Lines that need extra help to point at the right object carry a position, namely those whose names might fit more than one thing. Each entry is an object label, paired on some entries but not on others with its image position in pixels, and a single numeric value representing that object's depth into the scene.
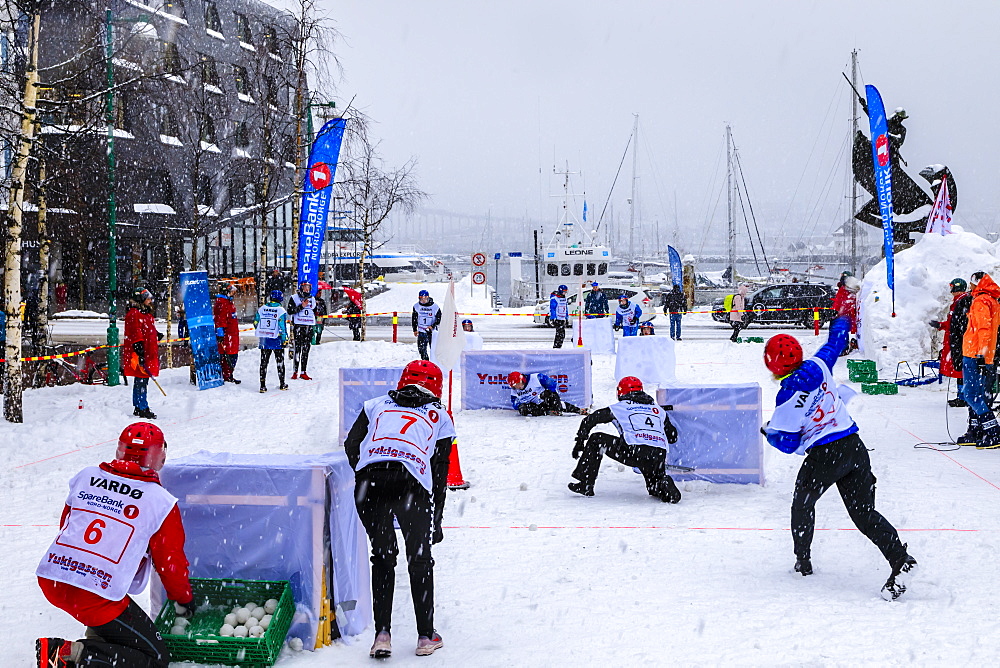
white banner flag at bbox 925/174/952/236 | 18.08
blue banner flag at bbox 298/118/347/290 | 19.39
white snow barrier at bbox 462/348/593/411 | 13.73
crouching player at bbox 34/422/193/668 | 3.87
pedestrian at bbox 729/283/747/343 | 23.82
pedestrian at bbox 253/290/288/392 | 15.37
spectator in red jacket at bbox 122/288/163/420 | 12.54
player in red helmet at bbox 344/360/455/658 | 4.70
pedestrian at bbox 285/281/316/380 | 16.52
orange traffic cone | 8.77
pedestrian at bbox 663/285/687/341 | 24.48
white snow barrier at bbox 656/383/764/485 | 8.97
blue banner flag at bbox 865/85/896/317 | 16.38
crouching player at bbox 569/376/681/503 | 8.30
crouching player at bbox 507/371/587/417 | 13.31
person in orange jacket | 10.30
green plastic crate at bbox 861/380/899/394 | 15.12
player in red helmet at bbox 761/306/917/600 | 5.72
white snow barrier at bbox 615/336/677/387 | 16.44
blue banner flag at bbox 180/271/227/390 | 15.73
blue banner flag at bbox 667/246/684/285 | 33.72
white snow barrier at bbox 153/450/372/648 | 4.75
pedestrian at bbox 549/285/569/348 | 21.38
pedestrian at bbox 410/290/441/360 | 17.94
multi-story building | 23.52
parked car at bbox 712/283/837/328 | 31.17
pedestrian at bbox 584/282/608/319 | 23.41
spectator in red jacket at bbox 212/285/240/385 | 15.95
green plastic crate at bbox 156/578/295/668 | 4.45
